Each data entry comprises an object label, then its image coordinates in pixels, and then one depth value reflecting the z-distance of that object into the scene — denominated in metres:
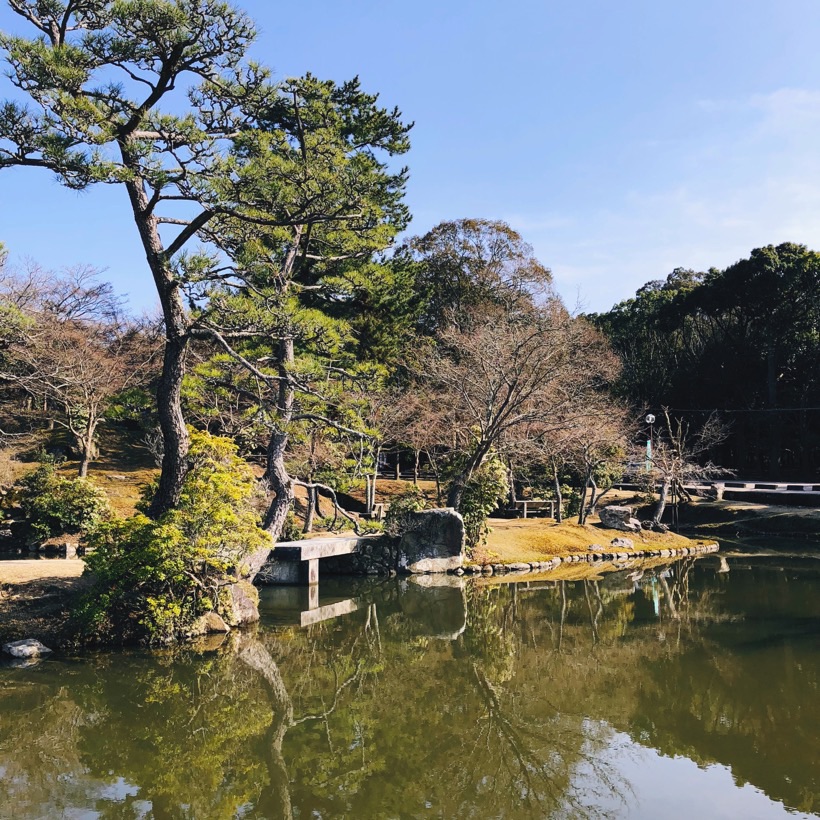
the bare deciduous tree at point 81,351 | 16.78
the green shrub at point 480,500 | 15.34
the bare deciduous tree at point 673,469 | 19.91
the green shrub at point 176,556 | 8.16
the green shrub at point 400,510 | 14.55
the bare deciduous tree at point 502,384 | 15.57
